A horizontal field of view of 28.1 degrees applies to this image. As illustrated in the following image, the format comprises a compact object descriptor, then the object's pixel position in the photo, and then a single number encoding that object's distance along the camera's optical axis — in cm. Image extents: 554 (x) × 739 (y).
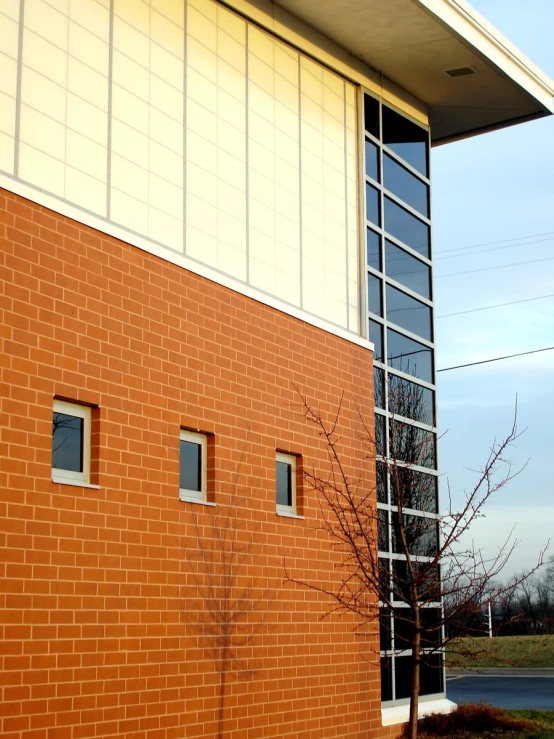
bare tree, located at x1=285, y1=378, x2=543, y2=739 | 1389
